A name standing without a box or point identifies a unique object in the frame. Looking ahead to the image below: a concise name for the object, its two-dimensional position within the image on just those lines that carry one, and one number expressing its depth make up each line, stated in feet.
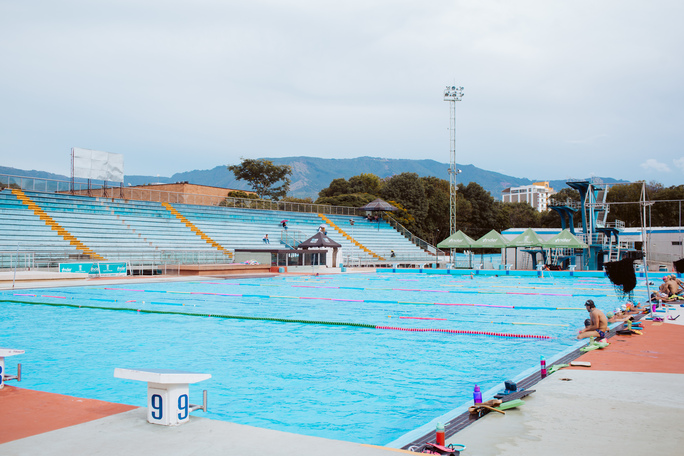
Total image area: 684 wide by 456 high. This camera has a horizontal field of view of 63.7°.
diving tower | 125.18
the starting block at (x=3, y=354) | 18.22
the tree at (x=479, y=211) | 239.71
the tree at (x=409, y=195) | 212.23
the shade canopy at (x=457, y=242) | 115.63
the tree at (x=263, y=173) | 251.80
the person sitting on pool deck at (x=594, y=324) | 32.81
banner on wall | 79.41
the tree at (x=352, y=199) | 221.05
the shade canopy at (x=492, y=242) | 114.73
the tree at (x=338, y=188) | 262.14
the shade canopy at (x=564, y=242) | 107.04
